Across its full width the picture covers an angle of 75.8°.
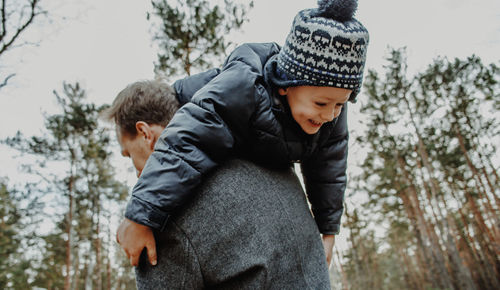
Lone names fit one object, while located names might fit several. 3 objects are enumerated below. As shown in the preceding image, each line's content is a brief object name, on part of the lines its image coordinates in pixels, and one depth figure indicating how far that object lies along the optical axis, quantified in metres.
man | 0.93
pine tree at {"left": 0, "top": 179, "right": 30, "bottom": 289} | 12.57
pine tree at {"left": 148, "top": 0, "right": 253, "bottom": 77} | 9.33
